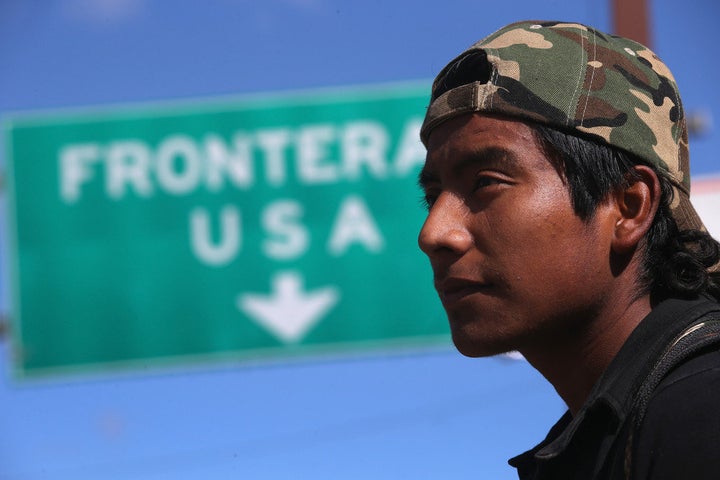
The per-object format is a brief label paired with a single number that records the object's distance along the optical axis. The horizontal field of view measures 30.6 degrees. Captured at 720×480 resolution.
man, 2.45
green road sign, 7.25
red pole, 6.95
